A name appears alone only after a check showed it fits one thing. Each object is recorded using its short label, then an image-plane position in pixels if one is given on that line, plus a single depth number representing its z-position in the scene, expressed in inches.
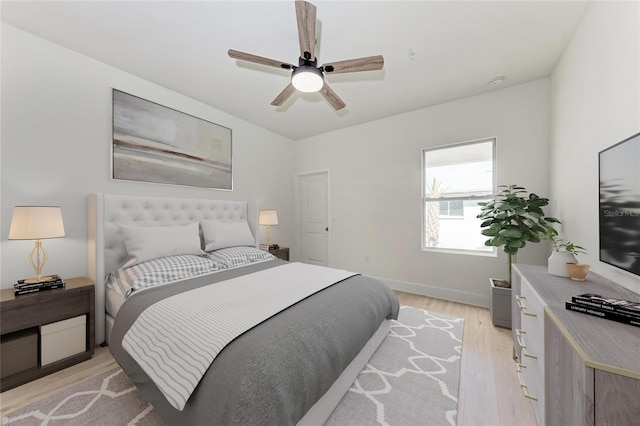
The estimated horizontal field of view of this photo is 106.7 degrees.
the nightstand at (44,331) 66.9
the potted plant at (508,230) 93.0
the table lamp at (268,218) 152.3
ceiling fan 65.3
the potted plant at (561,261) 60.7
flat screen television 45.4
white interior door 181.0
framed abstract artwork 100.4
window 124.2
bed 40.9
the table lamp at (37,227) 69.7
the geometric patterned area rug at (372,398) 55.6
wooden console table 27.6
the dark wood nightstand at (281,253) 152.2
